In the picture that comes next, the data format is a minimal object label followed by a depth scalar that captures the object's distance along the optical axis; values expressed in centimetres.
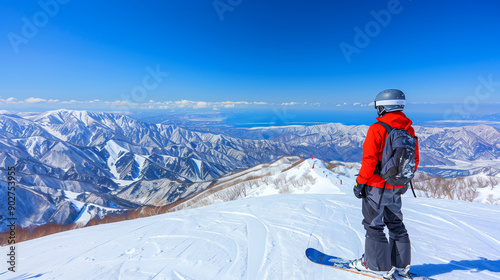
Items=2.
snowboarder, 337
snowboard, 368
